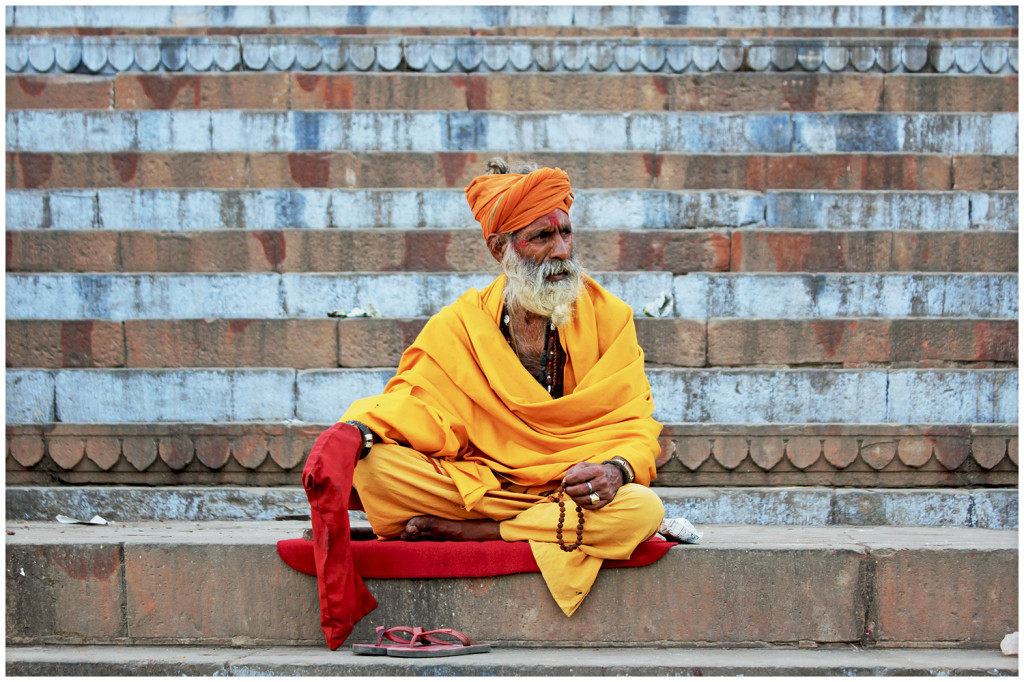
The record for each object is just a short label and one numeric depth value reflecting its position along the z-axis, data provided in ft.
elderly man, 11.37
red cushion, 11.53
